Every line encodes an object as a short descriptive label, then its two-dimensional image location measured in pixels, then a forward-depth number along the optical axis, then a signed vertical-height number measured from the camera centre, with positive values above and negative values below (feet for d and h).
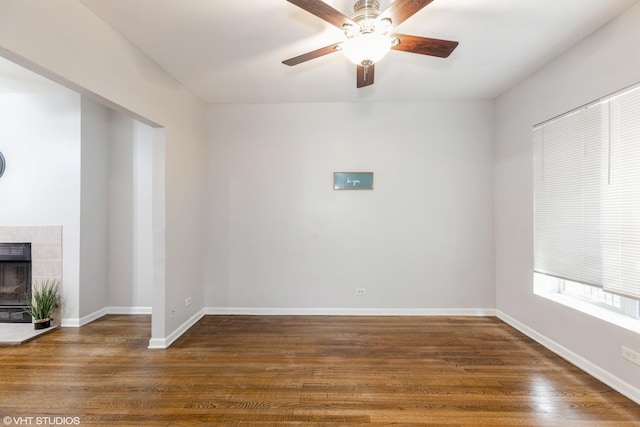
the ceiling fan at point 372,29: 5.51 +3.82
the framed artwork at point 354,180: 13.19 +1.58
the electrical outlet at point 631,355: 7.00 -3.38
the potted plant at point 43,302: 11.41 -3.27
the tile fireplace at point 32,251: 12.01 -1.35
